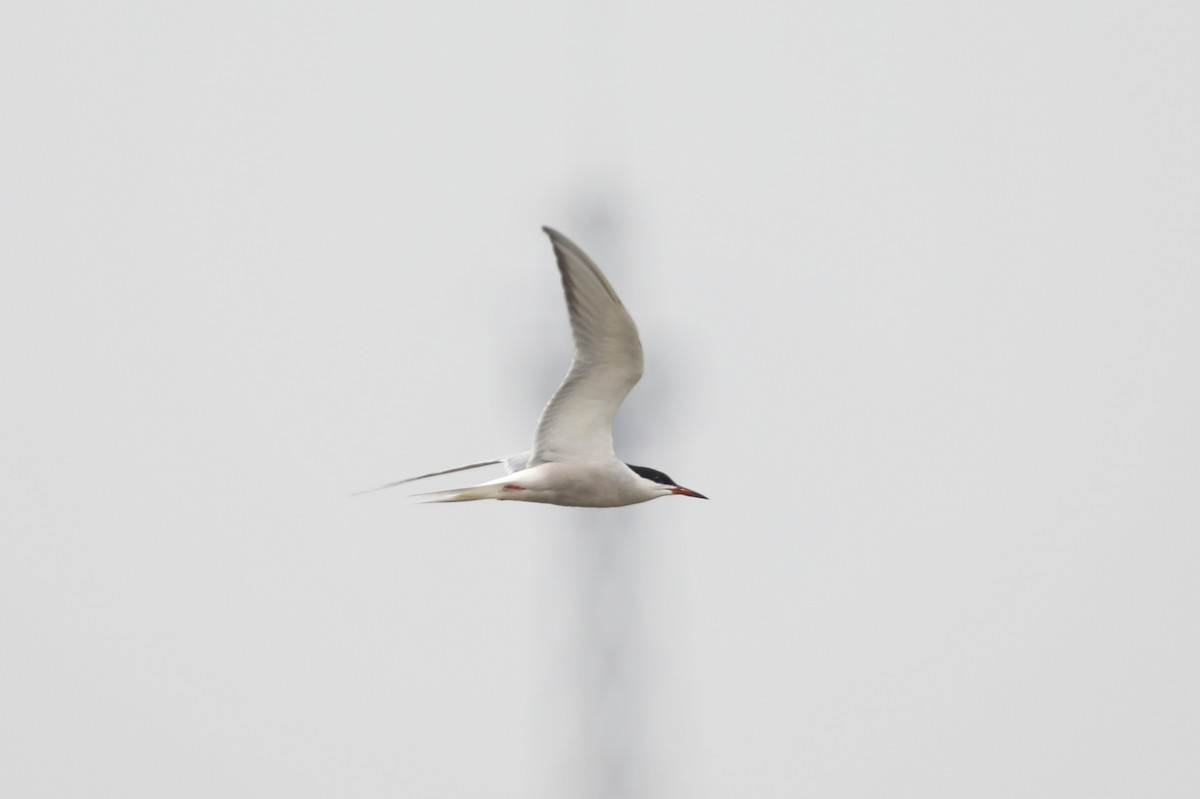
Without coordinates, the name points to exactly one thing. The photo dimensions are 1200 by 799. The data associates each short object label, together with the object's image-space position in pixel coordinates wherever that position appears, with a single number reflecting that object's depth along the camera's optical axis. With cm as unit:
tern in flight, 1908
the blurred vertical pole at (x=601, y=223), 4344
